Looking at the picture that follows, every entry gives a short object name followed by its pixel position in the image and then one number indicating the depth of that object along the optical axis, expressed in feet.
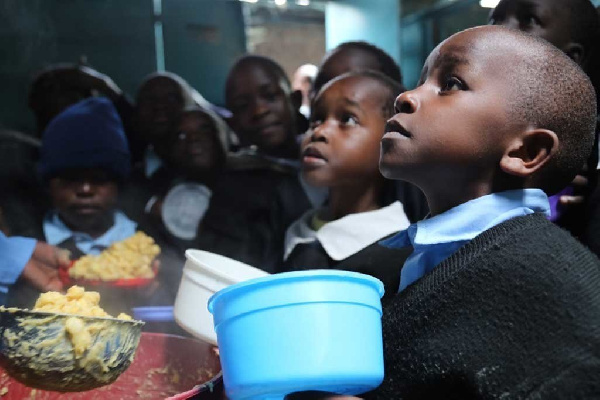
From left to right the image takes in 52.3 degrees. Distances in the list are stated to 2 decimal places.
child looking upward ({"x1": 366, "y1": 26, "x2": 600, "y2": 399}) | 2.85
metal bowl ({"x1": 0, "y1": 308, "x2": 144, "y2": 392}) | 3.28
